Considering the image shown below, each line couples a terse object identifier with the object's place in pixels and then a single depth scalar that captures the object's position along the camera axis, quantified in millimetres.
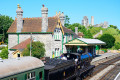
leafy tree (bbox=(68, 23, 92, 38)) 76175
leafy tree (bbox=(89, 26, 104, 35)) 120000
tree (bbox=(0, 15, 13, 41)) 56900
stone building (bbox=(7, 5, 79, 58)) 27875
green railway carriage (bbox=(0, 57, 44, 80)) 7501
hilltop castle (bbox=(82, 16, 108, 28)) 189875
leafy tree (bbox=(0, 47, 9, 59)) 28797
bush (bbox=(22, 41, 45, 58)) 23847
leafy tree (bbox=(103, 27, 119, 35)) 80562
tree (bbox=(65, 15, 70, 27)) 79925
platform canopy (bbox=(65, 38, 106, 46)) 32531
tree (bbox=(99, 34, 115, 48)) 63706
